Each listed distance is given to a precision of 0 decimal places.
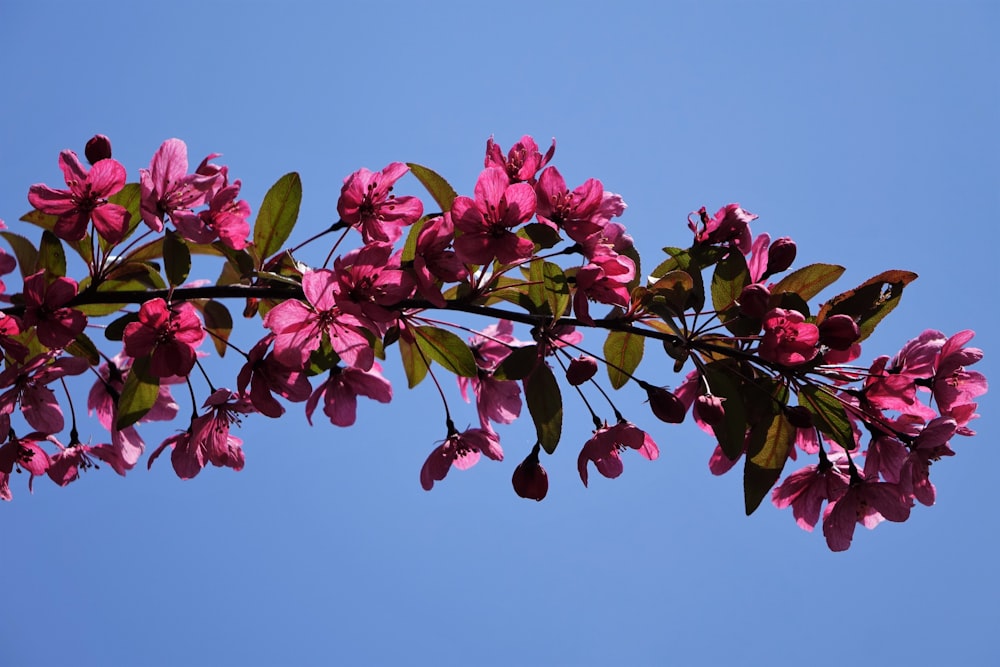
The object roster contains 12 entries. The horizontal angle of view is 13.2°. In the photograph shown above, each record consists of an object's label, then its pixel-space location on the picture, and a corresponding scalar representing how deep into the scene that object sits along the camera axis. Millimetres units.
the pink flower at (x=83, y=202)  1915
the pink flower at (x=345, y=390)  2011
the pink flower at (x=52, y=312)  1908
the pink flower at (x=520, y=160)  1956
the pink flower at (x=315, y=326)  1906
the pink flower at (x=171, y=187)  1909
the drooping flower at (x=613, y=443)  1947
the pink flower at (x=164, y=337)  1905
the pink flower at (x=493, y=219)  1908
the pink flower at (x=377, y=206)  1957
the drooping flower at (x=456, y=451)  2003
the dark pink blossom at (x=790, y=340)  1899
